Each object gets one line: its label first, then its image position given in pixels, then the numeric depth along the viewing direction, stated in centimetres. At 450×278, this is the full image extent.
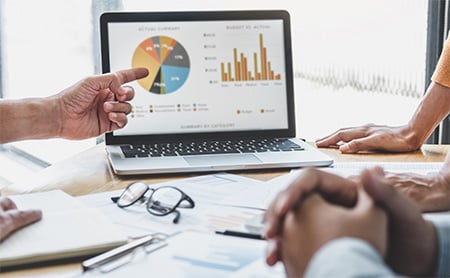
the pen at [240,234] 95
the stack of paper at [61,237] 87
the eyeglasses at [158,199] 107
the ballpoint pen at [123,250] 85
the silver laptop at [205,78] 151
